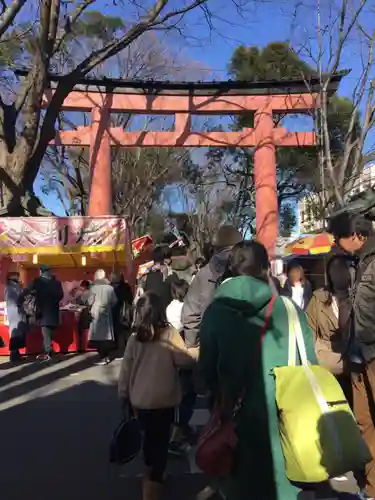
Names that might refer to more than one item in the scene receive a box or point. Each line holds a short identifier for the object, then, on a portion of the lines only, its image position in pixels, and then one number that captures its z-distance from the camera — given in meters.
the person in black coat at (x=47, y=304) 10.21
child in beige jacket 3.78
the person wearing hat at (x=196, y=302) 4.43
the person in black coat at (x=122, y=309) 11.11
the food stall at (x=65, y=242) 11.45
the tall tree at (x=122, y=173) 26.27
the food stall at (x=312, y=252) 13.17
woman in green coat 2.40
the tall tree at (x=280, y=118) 15.06
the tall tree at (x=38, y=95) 10.71
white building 15.43
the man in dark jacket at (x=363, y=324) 3.51
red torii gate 16.53
